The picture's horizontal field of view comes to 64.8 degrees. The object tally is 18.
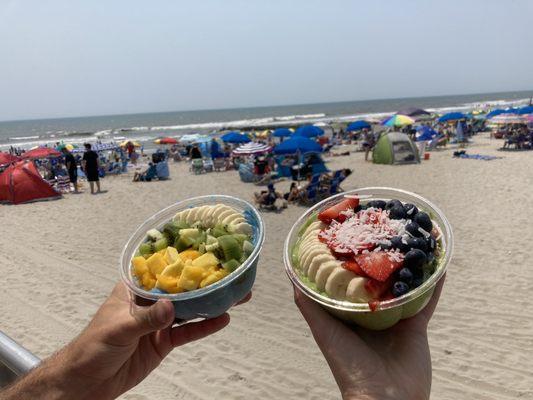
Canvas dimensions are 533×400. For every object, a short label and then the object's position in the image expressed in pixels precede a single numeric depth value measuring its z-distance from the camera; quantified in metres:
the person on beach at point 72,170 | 16.16
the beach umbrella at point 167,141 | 26.99
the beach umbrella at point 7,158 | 20.41
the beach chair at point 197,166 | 20.22
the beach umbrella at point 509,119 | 22.12
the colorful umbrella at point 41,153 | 19.86
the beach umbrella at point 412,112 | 25.25
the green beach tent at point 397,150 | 19.23
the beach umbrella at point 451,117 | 29.11
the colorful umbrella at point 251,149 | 17.86
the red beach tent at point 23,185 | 14.62
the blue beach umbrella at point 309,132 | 23.65
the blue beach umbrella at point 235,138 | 24.19
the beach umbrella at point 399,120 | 23.11
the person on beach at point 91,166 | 15.30
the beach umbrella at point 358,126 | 28.20
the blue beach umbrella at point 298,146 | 15.49
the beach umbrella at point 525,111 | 27.35
